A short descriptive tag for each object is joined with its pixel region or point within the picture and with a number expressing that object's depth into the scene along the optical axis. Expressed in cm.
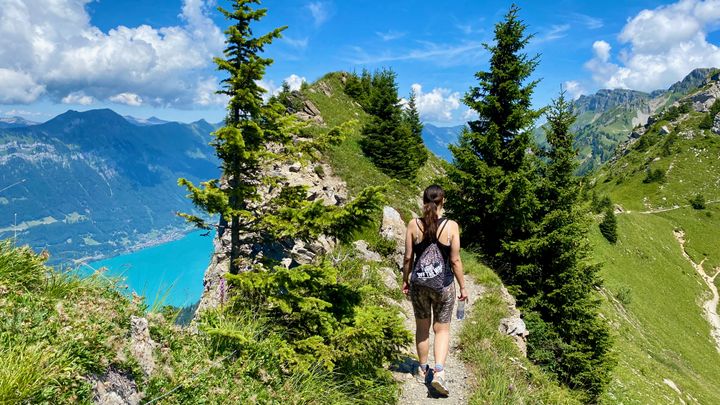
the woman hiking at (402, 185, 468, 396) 624
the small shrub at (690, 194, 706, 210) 10188
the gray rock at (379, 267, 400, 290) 1443
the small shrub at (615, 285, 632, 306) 5241
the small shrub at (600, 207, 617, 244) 7150
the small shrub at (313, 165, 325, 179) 2732
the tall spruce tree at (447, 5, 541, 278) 1802
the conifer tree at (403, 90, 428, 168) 3878
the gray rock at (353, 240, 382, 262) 1601
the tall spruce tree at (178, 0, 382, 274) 705
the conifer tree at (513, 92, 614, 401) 1530
